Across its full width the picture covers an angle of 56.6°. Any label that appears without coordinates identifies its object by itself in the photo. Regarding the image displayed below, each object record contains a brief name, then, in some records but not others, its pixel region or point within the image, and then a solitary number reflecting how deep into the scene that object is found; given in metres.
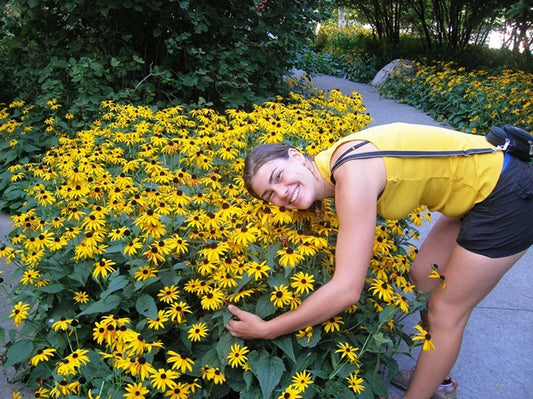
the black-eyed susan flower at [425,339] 1.78
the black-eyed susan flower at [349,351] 1.79
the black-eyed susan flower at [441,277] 1.90
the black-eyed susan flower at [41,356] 1.75
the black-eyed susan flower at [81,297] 2.03
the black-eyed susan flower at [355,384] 1.82
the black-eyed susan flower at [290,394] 1.61
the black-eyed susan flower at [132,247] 1.91
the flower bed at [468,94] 6.51
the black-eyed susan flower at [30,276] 2.02
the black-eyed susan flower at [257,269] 1.82
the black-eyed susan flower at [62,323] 1.77
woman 1.63
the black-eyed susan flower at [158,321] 1.84
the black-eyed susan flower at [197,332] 1.83
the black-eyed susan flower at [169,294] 1.90
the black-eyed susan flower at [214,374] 1.75
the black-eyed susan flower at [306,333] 1.79
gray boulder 9.89
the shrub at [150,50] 4.77
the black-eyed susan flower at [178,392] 1.62
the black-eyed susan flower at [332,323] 1.84
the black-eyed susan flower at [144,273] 1.94
